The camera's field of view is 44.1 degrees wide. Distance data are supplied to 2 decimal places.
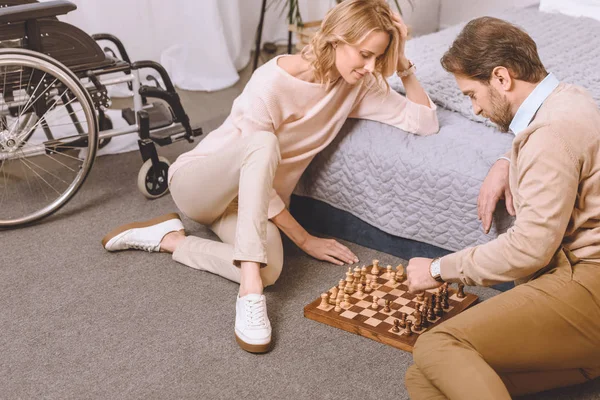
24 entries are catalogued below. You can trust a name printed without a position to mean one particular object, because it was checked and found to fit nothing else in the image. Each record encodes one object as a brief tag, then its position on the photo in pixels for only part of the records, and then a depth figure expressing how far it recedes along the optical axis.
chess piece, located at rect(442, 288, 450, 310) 1.84
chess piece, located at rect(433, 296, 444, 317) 1.81
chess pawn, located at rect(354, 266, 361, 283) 1.98
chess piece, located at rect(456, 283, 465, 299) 1.88
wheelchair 2.34
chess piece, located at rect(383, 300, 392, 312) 1.84
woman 1.85
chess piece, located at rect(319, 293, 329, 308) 1.89
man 1.32
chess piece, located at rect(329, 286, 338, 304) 1.90
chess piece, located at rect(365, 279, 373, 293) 1.94
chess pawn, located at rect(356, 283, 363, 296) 1.94
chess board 1.76
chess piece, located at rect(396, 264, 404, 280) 1.98
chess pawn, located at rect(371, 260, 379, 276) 2.02
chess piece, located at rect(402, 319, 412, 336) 1.74
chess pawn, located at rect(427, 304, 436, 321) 1.79
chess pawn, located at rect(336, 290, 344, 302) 1.89
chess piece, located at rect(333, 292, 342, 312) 1.87
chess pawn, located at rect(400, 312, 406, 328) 1.75
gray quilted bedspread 1.94
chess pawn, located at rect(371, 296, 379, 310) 1.86
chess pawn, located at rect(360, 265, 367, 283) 1.99
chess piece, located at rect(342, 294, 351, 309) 1.88
